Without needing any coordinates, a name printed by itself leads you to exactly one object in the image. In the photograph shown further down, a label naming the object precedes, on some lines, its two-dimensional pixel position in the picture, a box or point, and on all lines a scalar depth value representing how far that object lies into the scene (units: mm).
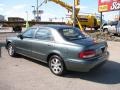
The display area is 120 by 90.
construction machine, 16625
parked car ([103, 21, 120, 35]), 10714
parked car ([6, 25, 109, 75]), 3127
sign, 11155
